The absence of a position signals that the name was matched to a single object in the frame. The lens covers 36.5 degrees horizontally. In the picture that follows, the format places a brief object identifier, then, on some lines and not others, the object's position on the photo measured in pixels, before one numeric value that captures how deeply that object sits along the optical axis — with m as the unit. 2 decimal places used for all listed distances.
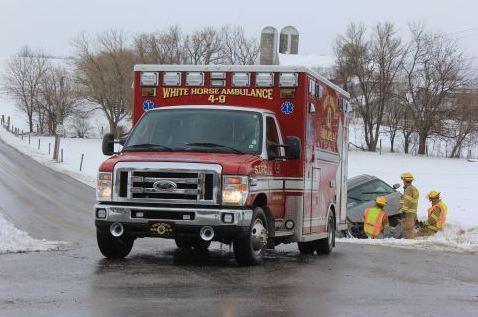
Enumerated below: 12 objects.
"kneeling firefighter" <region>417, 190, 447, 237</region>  17.11
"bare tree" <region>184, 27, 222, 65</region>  73.38
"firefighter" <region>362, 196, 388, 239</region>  16.86
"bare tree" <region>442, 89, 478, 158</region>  57.59
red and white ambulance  9.14
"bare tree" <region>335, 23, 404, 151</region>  62.53
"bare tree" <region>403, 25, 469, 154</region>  59.84
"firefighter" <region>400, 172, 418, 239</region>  17.25
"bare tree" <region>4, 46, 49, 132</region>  86.62
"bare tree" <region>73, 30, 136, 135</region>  71.50
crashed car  18.67
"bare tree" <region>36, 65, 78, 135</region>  77.75
